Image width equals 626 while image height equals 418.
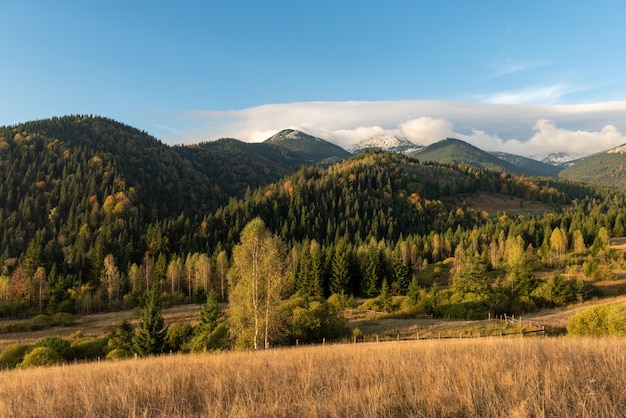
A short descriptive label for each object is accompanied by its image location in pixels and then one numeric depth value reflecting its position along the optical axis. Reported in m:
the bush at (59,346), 34.41
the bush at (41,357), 29.79
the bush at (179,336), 40.25
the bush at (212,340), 34.00
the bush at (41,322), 63.00
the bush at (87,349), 36.84
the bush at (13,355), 34.84
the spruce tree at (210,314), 41.06
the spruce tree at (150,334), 34.28
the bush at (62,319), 65.69
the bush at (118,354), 33.22
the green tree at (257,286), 30.80
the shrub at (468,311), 50.40
